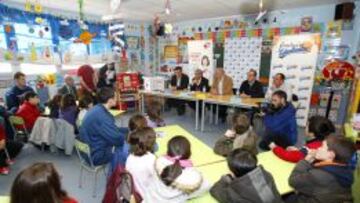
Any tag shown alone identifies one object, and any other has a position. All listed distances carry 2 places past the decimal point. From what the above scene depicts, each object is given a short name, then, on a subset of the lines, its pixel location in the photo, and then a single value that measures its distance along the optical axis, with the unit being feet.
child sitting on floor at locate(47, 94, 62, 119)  12.06
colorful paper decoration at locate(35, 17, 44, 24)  17.31
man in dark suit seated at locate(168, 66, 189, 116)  20.17
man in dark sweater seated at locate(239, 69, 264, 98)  16.48
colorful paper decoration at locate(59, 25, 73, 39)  18.75
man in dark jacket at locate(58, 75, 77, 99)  16.45
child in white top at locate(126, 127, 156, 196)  5.61
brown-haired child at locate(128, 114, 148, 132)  8.03
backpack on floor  5.38
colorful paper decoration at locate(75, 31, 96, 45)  16.76
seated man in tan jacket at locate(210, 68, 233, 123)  17.30
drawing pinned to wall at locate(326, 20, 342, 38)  15.75
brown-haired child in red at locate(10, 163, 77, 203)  3.52
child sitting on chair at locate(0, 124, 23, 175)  10.43
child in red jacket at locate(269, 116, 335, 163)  6.92
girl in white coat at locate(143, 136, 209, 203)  4.97
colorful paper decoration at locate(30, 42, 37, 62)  17.47
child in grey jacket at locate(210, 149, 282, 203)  4.58
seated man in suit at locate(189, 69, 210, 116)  18.86
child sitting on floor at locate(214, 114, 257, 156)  7.48
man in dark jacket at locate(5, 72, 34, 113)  14.28
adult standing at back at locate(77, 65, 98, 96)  18.78
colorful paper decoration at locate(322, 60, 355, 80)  14.46
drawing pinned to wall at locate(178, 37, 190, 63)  24.50
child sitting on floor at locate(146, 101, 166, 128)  10.23
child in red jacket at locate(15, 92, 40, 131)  11.89
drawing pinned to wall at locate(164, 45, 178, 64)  25.42
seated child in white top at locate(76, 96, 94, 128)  11.52
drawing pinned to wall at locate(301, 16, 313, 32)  16.90
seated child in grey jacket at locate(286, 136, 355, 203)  5.01
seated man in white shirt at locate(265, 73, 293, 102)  15.03
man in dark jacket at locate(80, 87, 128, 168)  8.18
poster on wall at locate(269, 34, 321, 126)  16.25
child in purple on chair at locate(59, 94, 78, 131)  11.67
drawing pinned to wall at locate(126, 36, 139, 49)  23.96
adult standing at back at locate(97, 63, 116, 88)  20.29
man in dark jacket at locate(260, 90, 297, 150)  10.48
